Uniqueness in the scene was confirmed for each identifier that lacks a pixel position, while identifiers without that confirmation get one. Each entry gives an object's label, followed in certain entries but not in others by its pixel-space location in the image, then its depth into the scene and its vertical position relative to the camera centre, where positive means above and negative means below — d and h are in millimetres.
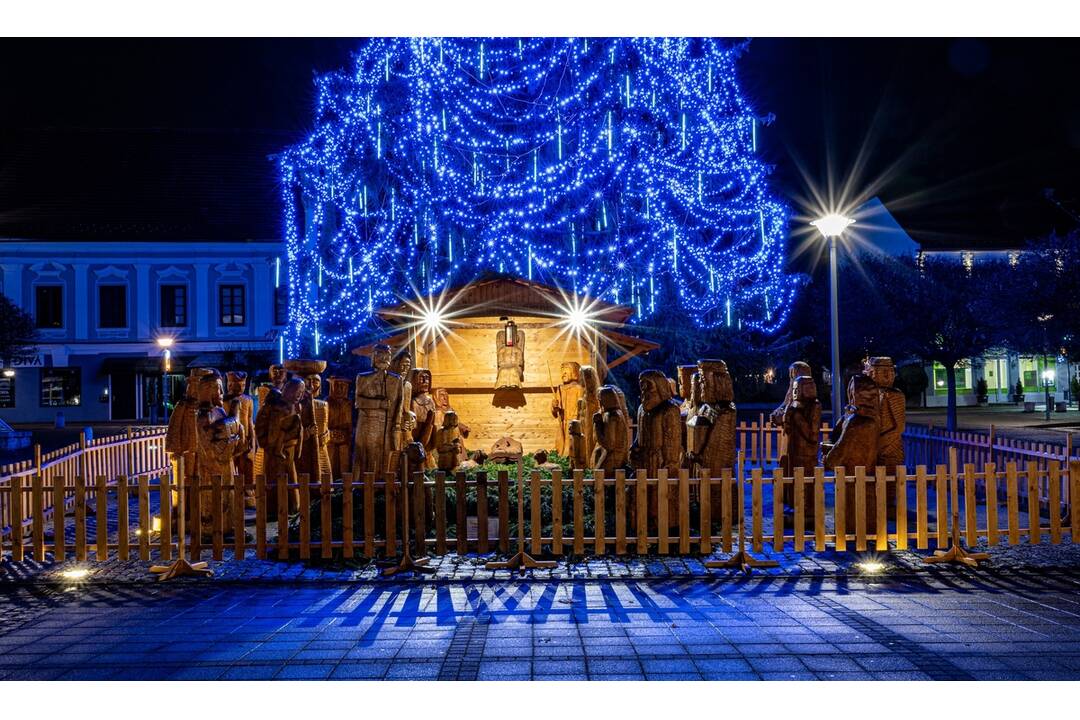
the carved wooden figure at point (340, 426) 11969 -838
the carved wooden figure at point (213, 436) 8336 -689
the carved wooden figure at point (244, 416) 10422 -604
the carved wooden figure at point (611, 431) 8508 -695
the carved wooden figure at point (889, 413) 8677 -526
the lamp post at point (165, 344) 20414 +948
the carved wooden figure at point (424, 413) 11922 -634
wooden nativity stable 15094 +349
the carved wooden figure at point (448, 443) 12547 -1199
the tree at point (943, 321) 26062 +1709
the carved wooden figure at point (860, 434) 8562 -764
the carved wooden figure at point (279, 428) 9461 -677
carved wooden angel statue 14820 +335
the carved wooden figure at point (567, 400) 13977 -555
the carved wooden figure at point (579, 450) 11863 -1283
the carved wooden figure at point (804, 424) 9375 -707
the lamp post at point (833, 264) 12312 +1783
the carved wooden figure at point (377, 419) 10344 -632
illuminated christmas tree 19594 +5395
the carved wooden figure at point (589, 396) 12391 -408
